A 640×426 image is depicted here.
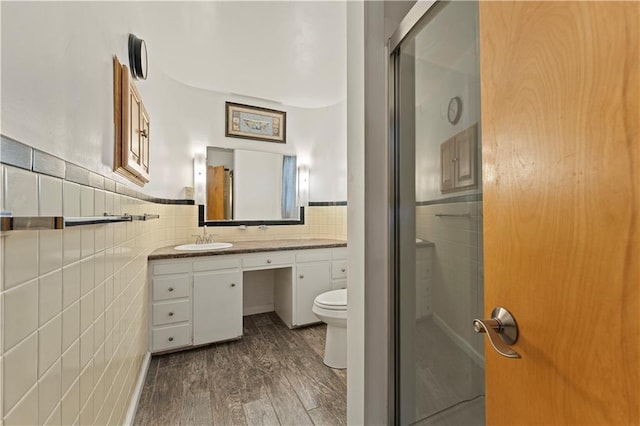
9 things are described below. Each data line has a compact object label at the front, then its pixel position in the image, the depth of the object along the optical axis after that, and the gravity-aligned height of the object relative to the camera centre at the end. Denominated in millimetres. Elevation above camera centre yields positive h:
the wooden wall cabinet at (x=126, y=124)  1156 +418
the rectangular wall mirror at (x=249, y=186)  2756 +311
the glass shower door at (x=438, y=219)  831 -22
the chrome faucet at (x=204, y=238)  2635 -226
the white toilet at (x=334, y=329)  1937 -851
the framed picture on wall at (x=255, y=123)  2768 +973
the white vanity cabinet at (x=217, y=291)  2057 -648
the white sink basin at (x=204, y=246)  2443 -290
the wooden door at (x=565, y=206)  400 +11
